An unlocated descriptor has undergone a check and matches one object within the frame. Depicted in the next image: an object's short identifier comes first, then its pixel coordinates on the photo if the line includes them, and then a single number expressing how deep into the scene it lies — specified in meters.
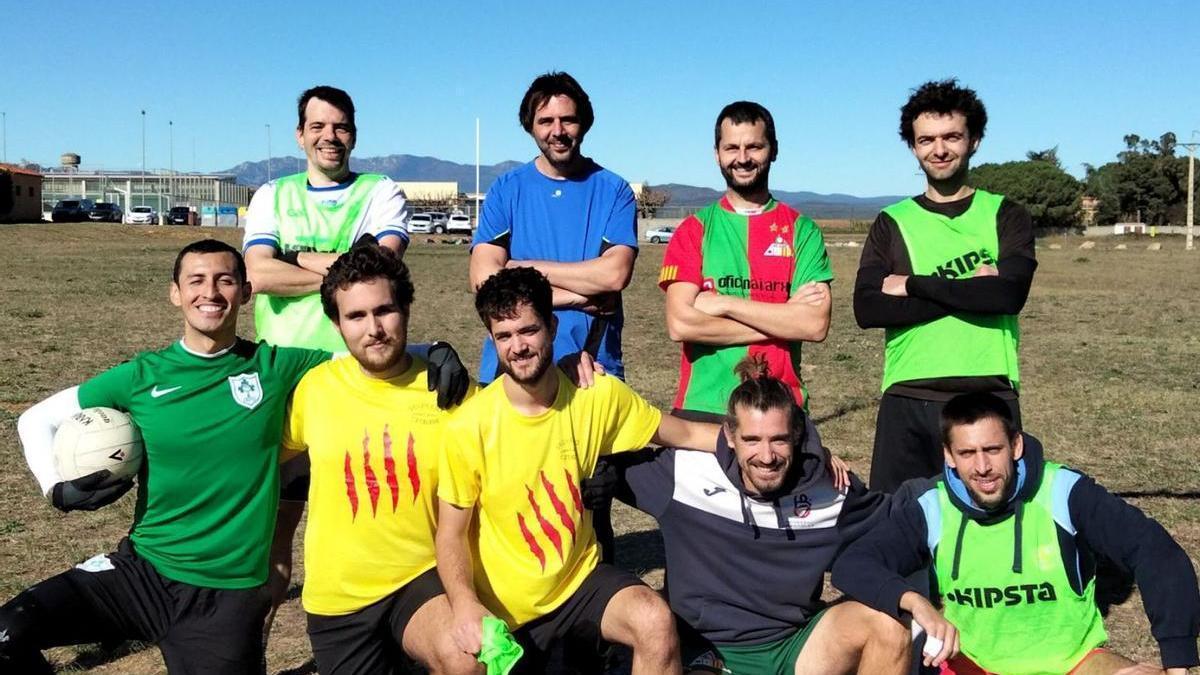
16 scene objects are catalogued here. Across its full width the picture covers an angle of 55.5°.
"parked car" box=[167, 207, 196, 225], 72.21
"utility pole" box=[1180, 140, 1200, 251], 51.83
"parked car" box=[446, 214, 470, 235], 67.69
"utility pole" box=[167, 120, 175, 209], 112.90
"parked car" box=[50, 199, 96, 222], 61.94
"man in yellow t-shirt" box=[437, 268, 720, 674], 3.81
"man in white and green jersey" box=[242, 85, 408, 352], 4.60
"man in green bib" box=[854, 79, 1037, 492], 4.36
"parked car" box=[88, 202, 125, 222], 65.00
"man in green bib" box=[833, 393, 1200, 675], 3.76
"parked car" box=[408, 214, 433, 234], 70.62
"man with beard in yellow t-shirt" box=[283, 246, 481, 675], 3.96
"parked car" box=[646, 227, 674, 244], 66.87
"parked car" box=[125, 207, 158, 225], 69.74
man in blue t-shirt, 4.54
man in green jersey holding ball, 3.88
